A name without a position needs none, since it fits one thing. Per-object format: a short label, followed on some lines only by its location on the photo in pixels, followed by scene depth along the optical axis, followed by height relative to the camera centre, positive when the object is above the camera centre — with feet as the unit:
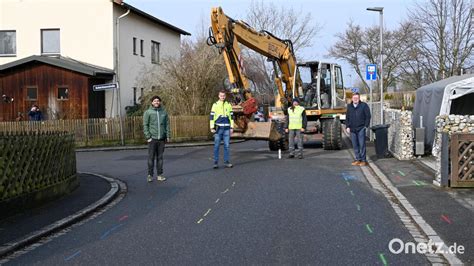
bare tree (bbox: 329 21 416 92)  157.07 +19.56
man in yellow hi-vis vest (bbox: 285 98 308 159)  52.42 -0.91
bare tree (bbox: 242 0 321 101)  137.51 +11.61
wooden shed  89.97 +4.36
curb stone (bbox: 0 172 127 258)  20.84 -4.75
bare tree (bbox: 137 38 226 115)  87.40 +4.84
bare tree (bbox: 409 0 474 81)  107.76 +14.06
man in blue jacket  46.88 -0.93
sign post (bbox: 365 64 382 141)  71.05 +5.05
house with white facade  90.79 +10.00
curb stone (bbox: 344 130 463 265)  18.93 -4.61
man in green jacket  38.73 -1.16
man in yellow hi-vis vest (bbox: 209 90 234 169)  45.60 -0.68
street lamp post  73.49 +8.65
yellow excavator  53.42 +2.95
